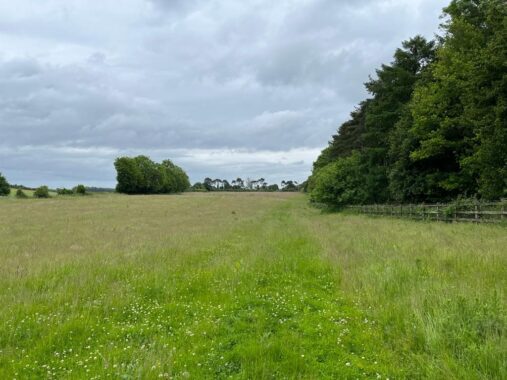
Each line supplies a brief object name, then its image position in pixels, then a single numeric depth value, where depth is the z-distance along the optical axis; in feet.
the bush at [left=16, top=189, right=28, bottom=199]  254.78
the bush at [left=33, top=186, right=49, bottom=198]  266.36
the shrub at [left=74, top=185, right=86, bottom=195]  306.59
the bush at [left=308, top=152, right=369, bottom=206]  144.05
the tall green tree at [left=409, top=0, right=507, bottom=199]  73.41
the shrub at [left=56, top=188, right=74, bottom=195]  302.02
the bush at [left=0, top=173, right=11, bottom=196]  325.17
